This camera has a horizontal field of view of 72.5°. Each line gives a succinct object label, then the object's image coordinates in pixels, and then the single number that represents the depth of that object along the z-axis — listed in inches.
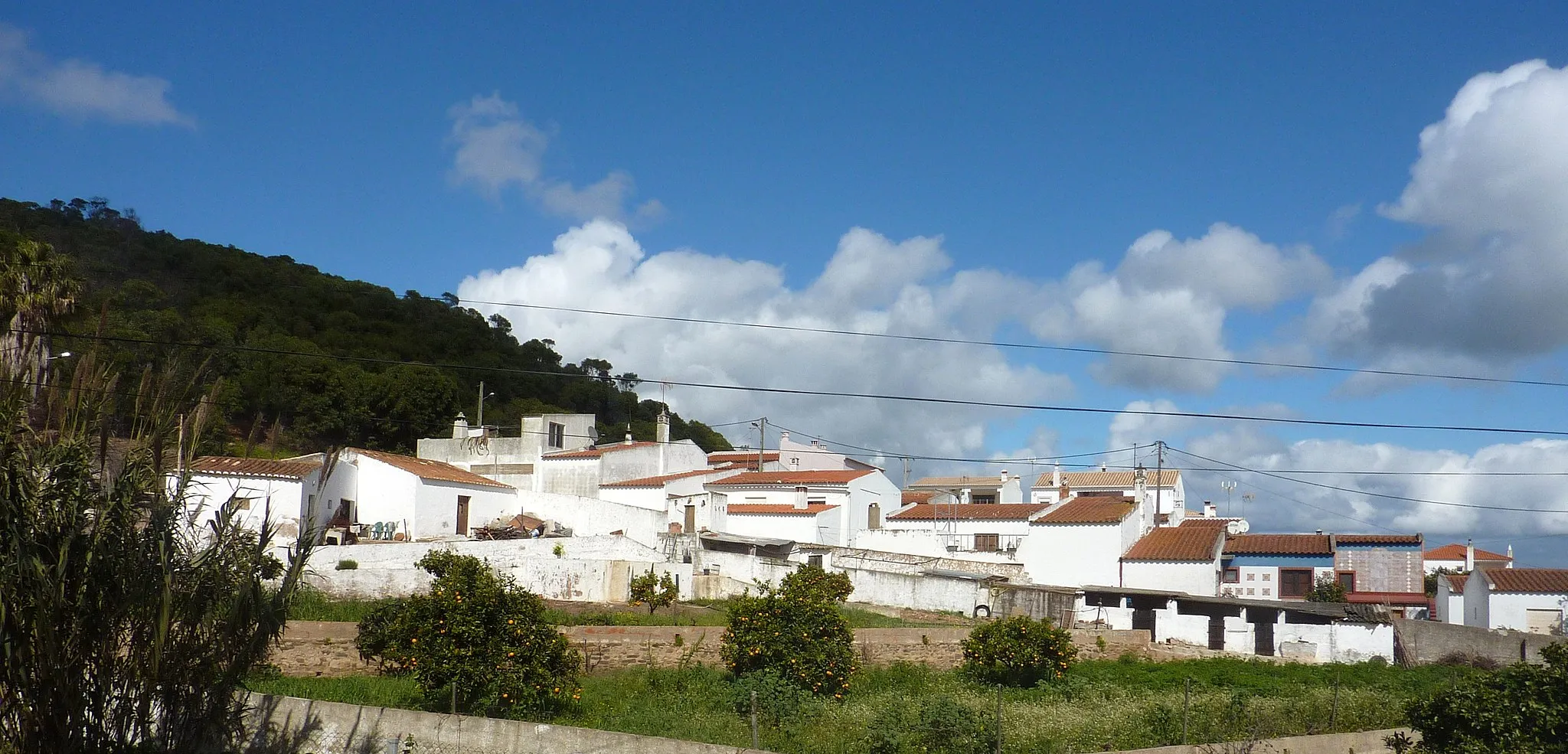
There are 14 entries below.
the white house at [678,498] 1587.1
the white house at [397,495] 1407.5
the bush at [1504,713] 434.9
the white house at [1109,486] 2322.8
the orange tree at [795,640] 820.0
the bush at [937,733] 596.4
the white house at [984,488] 2160.4
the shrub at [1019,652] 940.0
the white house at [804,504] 1599.4
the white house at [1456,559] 2148.1
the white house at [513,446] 1803.6
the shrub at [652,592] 1108.2
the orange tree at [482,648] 660.7
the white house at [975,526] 1626.5
